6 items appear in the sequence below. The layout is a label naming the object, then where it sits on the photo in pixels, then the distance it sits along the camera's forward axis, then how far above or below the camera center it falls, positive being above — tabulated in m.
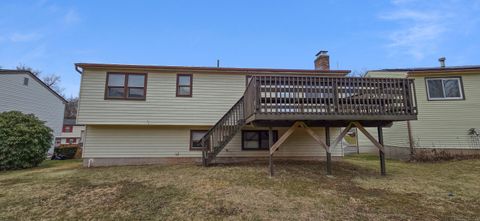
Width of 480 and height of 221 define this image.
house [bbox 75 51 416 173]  10.84 +1.20
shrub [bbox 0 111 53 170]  11.51 +0.12
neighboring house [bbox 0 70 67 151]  17.17 +3.73
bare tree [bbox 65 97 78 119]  50.03 +7.49
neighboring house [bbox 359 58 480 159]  12.02 +1.61
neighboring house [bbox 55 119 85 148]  36.81 +1.58
